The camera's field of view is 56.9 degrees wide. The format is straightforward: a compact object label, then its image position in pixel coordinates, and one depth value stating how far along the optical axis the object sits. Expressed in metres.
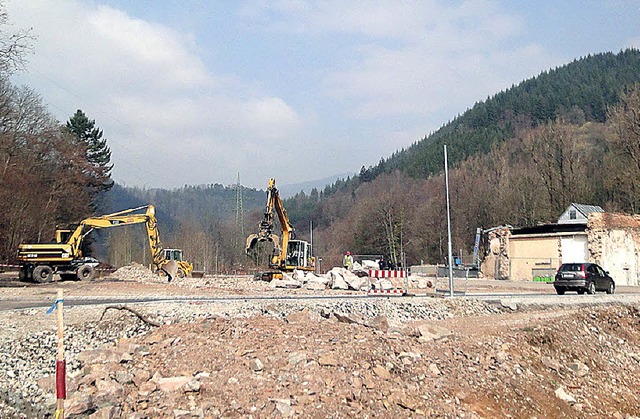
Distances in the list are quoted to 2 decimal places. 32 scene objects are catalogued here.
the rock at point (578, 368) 14.10
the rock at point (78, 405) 8.65
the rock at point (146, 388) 9.39
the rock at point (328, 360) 10.29
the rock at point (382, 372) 10.30
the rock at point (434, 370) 11.19
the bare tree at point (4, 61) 26.66
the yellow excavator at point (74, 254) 31.12
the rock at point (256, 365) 10.27
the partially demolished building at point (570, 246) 41.84
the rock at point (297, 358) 10.41
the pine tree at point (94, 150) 60.34
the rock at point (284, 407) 8.65
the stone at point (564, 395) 12.36
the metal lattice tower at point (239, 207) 71.94
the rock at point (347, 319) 14.74
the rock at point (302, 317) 14.36
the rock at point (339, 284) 31.44
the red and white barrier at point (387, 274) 27.06
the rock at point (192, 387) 9.26
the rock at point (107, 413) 8.56
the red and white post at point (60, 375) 7.25
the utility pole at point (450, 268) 24.17
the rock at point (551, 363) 13.75
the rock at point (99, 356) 10.89
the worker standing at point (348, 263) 41.78
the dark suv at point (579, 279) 28.38
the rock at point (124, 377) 9.93
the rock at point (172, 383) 9.38
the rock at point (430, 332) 13.42
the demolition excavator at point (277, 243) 35.06
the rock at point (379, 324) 14.08
